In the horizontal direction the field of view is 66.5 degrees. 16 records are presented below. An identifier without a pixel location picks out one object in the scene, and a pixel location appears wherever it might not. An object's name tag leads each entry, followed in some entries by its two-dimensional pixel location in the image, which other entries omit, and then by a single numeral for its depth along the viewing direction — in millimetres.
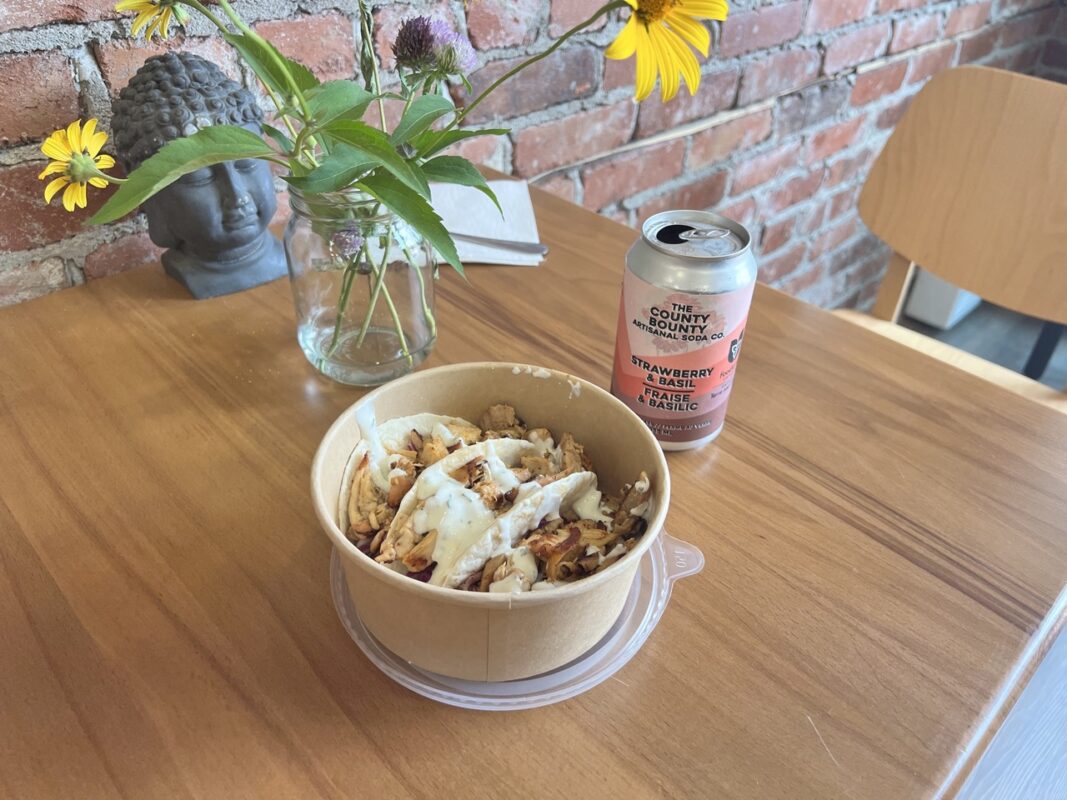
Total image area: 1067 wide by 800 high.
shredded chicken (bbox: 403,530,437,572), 375
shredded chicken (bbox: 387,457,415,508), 410
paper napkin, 728
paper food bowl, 339
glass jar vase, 540
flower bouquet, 402
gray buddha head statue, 567
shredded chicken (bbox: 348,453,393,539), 398
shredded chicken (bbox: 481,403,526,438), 467
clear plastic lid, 381
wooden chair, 895
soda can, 452
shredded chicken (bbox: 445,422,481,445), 449
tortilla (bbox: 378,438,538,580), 380
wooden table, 359
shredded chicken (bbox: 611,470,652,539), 402
